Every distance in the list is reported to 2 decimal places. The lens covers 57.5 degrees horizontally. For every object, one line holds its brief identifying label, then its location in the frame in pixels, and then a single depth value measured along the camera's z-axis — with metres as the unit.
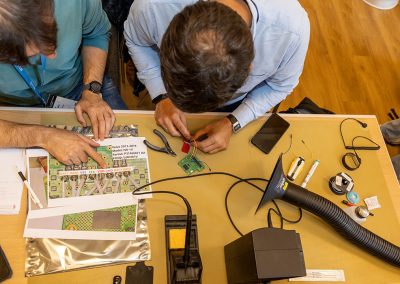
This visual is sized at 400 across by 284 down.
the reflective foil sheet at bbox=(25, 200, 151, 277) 1.00
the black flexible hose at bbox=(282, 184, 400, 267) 1.14
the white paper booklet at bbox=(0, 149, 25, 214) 1.05
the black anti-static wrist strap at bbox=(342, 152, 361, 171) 1.30
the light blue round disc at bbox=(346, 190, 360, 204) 1.23
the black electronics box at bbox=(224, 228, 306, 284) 0.89
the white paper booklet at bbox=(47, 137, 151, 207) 1.09
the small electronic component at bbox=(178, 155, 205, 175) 1.21
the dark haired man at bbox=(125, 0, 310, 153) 0.83
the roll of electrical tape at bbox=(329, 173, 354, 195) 1.24
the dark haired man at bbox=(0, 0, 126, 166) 0.85
